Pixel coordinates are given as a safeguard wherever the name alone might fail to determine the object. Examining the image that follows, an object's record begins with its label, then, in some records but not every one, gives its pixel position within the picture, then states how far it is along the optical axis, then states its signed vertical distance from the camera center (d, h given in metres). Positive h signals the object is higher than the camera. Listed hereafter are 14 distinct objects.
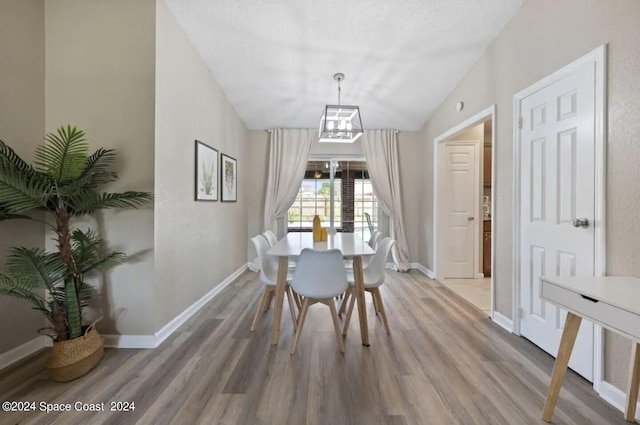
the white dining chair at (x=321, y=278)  2.09 -0.49
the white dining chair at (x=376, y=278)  2.50 -0.58
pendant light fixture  2.94 +0.91
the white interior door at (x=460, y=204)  4.34 +0.13
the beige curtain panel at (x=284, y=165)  4.93 +0.79
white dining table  2.30 -0.54
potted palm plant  1.75 -0.18
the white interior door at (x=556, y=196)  1.87 +0.12
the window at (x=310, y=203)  5.25 +0.16
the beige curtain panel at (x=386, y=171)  4.95 +0.70
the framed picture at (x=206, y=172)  3.09 +0.44
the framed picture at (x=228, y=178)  3.83 +0.46
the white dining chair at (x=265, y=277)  2.60 -0.60
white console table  1.14 -0.41
